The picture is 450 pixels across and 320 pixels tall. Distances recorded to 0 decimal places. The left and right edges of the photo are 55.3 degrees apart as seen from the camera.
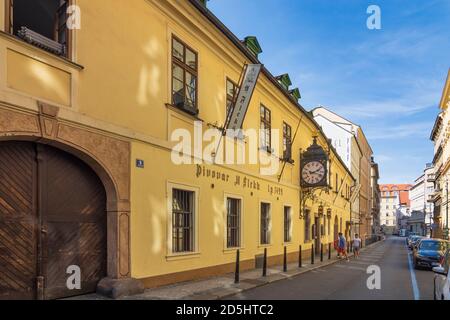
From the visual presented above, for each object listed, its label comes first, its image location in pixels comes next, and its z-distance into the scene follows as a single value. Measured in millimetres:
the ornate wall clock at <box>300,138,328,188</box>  23000
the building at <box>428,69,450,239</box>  54438
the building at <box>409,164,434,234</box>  99875
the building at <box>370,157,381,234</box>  96081
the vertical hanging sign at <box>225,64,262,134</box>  13844
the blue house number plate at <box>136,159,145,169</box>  10352
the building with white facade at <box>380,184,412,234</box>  152875
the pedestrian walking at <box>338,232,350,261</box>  25547
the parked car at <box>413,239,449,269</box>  19812
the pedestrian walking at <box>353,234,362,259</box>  27453
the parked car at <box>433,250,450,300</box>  6172
